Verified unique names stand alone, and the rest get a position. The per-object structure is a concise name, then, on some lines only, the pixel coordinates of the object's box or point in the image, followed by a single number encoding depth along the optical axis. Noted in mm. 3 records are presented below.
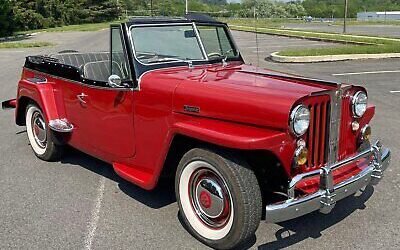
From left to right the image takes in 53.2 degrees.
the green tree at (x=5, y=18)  30328
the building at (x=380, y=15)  71562
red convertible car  2863
